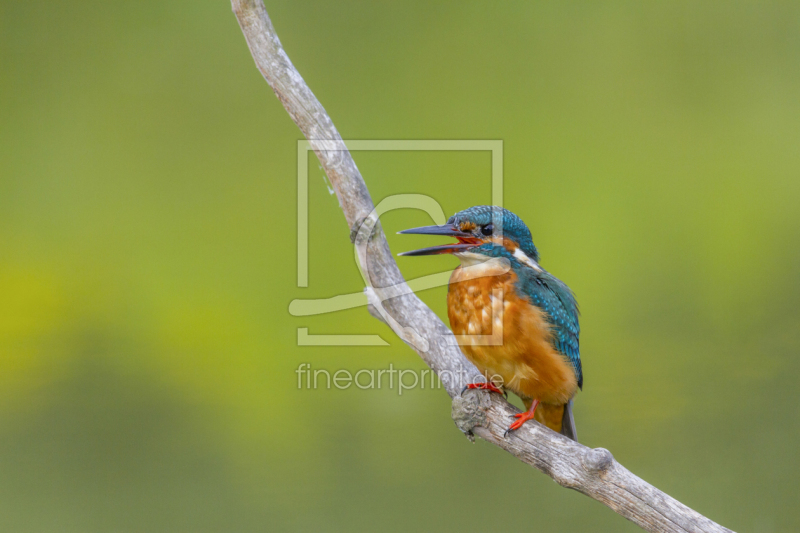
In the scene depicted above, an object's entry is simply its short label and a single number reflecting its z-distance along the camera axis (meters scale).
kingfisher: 7.04
